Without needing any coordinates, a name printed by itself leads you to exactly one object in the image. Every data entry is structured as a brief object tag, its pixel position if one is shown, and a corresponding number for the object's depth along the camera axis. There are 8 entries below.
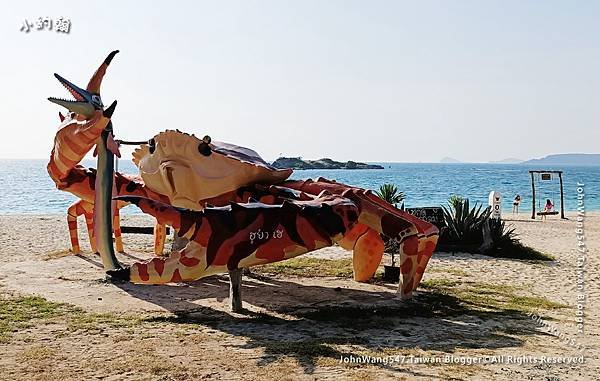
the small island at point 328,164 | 145.16
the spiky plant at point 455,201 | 17.56
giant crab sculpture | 7.65
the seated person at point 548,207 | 31.05
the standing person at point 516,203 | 34.47
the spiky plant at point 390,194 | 18.94
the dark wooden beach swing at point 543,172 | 30.31
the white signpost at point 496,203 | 24.65
